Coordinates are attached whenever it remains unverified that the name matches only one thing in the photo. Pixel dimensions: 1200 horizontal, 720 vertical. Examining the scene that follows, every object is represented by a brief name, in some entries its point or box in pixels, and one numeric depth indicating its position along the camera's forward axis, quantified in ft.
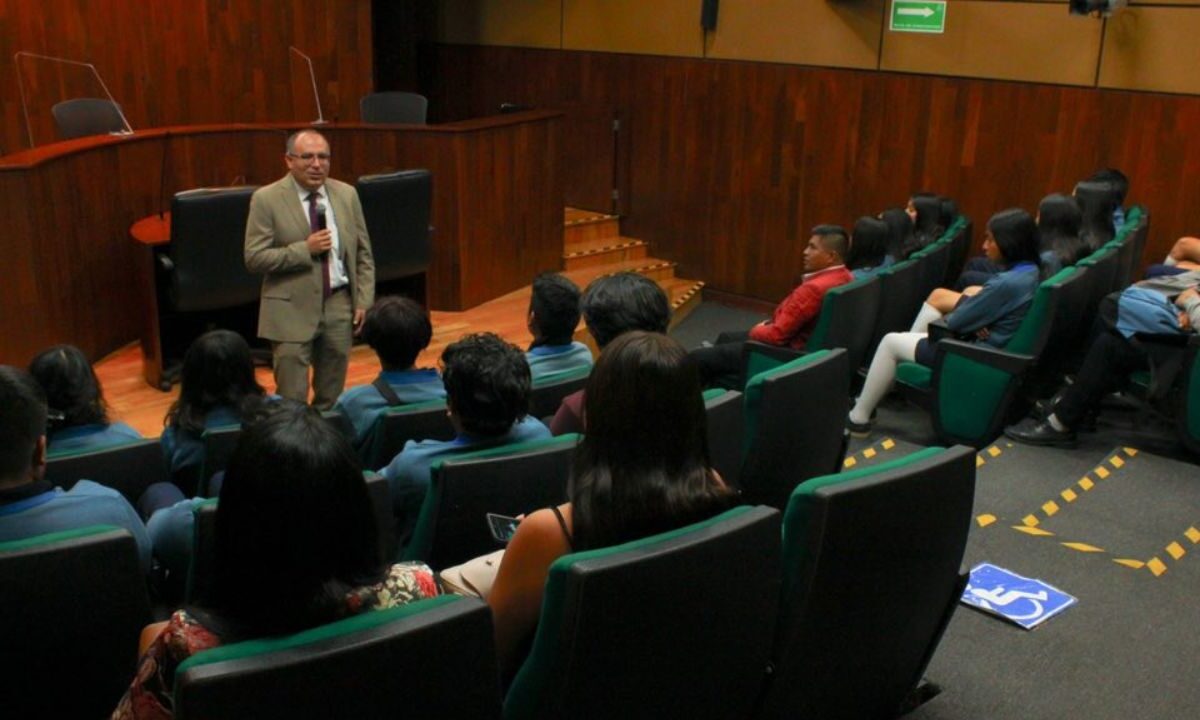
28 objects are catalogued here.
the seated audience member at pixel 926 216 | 18.39
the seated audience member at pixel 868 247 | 15.40
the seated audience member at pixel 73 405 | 8.28
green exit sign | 19.75
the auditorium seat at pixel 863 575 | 5.87
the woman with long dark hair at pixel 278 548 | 4.31
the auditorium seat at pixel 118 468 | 7.83
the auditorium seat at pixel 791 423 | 8.61
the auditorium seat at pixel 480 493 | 7.14
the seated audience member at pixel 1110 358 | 12.55
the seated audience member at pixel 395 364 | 9.89
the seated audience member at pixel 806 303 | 13.75
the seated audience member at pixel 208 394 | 8.93
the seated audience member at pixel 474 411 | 7.54
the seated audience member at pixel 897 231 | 17.28
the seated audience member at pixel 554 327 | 10.16
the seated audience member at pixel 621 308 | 9.48
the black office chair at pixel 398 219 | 17.87
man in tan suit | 12.65
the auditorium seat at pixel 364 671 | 4.00
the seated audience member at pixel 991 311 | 13.42
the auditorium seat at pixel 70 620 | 5.43
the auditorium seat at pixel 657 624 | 4.94
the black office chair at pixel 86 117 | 18.94
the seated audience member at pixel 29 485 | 6.21
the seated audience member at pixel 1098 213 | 15.98
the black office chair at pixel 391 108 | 23.80
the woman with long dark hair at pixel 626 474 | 5.47
